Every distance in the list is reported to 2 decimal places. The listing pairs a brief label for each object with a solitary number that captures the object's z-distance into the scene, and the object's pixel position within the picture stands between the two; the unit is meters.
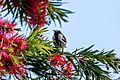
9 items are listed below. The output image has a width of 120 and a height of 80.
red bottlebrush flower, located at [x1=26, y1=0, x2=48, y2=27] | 5.43
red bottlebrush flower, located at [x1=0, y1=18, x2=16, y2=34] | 5.12
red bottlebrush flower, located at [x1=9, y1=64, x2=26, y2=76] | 5.57
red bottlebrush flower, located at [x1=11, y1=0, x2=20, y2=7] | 5.71
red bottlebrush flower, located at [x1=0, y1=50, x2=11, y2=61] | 5.37
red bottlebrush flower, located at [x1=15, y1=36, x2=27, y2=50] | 5.73
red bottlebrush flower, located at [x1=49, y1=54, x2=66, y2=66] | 7.10
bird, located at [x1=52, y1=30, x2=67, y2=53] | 8.33
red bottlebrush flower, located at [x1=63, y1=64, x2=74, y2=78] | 7.12
